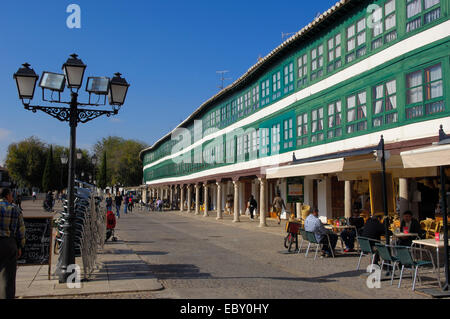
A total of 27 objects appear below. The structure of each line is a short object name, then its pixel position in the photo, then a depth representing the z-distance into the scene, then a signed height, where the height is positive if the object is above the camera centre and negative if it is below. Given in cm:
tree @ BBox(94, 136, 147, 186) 9844 +646
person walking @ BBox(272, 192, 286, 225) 2469 -57
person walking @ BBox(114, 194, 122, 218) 3339 -52
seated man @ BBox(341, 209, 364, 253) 1324 -116
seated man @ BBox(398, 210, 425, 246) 1042 -80
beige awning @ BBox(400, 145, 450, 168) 712 +63
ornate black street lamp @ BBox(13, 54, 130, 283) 820 +195
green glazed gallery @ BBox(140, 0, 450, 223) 1296 +345
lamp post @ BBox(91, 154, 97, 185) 3207 +249
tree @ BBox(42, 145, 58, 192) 7200 +308
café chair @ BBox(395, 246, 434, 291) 786 -117
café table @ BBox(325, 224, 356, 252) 1287 -100
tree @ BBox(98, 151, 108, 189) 8209 +385
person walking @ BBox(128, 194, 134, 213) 4631 -94
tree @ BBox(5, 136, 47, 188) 8281 +588
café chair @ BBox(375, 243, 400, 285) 839 -114
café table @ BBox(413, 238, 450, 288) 818 -93
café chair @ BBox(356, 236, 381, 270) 948 -111
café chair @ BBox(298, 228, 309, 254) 1258 -116
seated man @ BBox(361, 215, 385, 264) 992 -84
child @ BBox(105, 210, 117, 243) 1568 -100
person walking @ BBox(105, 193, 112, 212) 3174 -49
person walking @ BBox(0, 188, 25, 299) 630 -71
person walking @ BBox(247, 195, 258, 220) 2947 -75
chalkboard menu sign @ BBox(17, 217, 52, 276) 872 -96
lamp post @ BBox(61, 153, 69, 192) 2769 +221
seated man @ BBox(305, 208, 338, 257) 1224 -106
